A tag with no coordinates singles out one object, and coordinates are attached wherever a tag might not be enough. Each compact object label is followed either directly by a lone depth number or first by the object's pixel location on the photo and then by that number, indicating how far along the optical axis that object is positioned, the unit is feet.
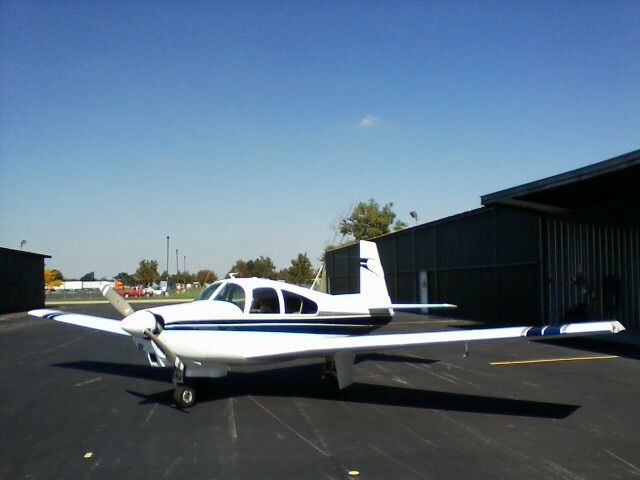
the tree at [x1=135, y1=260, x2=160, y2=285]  425.28
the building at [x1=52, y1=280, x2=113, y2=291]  470.31
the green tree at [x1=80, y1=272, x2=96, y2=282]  556.55
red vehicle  243.81
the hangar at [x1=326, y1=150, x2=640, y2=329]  61.11
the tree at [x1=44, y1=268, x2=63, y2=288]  438.81
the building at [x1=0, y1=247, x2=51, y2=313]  133.90
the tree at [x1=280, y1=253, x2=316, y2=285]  236.02
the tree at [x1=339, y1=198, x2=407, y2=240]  231.71
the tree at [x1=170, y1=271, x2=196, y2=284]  442.75
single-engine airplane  27.84
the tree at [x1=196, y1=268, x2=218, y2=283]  444.92
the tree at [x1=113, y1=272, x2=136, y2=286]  425.69
